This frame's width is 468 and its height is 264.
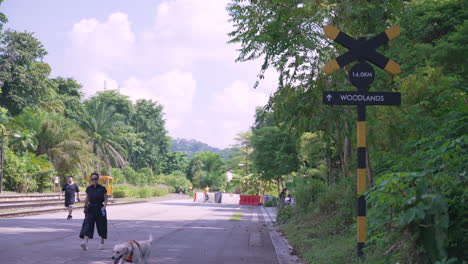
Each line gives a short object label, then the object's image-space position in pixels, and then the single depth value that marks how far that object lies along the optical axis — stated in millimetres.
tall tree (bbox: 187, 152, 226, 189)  129675
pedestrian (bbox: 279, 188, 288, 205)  42372
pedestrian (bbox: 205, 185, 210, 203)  62234
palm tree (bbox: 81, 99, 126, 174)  71188
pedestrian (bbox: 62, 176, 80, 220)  23344
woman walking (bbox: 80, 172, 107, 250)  12445
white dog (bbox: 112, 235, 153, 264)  8406
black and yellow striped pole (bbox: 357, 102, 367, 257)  8289
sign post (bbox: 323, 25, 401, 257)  8344
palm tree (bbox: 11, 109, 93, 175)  53406
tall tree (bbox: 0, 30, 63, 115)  57812
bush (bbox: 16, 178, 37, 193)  46153
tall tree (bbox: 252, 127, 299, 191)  40406
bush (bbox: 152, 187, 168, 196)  79825
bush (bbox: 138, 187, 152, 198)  70169
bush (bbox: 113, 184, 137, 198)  64625
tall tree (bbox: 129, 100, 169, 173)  110688
